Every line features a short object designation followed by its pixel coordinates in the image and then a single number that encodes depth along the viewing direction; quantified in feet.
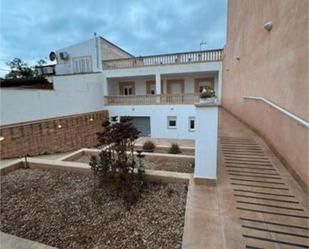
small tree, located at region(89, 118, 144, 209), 8.86
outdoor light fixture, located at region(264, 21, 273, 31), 12.79
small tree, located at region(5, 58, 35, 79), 59.31
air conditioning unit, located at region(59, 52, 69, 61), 45.60
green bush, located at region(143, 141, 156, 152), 18.99
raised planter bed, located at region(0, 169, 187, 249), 6.37
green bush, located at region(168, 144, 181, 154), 17.92
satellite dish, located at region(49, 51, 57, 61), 47.55
